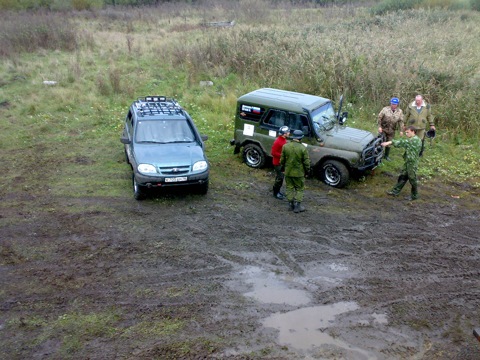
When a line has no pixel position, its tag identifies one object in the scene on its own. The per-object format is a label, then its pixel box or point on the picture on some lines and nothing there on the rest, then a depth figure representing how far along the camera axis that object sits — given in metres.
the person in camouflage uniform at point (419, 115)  11.42
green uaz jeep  10.27
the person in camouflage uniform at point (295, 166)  9.06
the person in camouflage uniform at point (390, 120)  11.27
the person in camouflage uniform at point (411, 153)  9.65
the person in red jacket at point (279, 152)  9.62
